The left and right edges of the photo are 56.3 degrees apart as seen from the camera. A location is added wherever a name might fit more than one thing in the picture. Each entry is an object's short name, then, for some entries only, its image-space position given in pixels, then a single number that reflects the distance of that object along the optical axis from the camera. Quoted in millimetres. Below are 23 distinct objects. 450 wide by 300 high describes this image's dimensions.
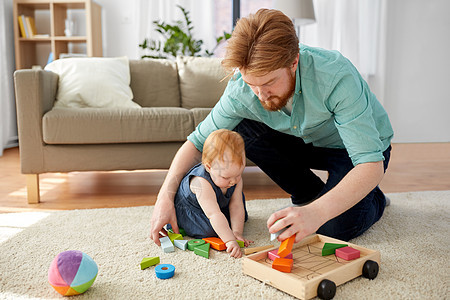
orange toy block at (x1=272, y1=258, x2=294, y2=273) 1066
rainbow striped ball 997
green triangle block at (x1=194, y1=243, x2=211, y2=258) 1289
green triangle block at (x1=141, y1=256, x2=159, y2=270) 1193
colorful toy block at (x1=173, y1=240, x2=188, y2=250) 1356
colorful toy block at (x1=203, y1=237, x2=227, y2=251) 1345
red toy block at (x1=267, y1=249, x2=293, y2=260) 1123
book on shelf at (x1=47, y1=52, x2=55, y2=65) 3972
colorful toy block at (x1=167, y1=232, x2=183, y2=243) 1432
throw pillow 2408
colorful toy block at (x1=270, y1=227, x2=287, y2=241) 1029
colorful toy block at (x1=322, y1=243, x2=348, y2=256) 1189
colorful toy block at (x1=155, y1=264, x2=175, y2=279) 1127
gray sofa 2047
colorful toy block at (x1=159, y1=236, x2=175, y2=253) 1335
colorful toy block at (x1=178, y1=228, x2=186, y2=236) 1518
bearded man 1043
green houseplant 3508
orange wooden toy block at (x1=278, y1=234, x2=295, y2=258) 1035
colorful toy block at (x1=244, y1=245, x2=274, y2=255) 1264
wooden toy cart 994
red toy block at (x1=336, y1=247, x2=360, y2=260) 1152
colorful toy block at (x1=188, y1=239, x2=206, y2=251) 1351
